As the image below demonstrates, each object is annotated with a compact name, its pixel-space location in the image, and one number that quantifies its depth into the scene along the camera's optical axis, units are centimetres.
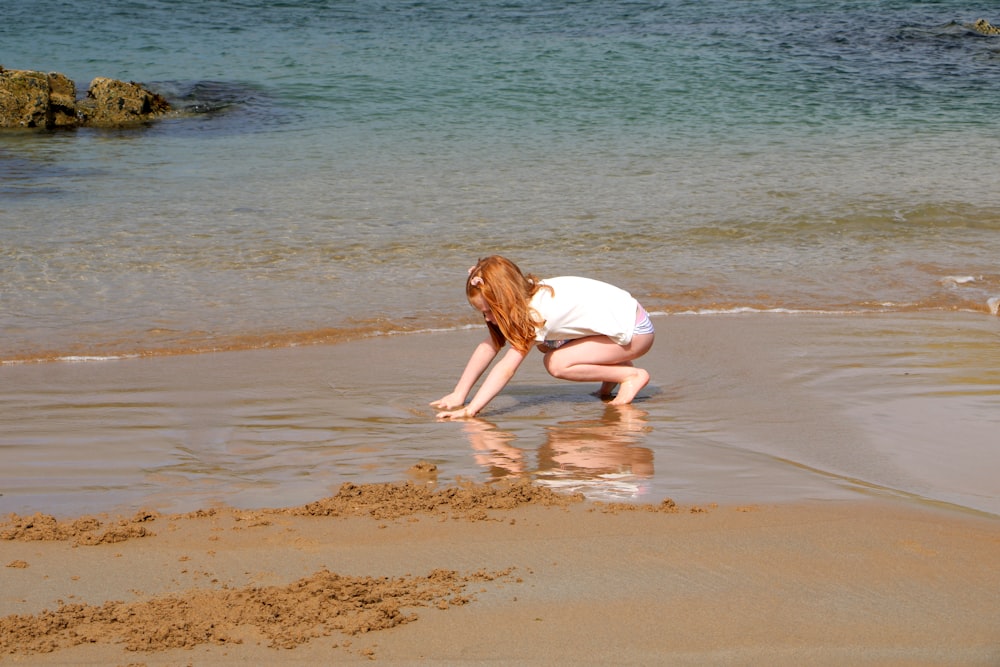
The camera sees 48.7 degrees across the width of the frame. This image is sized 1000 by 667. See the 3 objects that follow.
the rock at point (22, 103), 1565
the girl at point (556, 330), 511
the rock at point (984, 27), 2266
